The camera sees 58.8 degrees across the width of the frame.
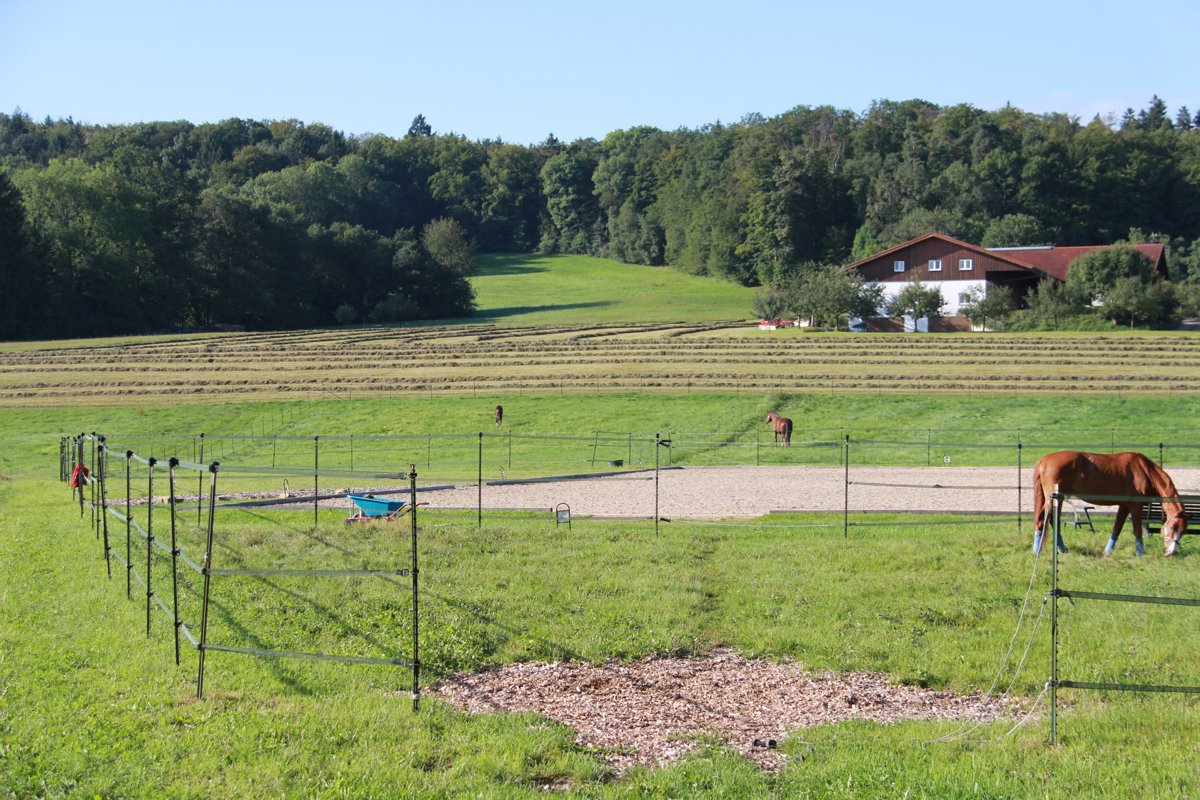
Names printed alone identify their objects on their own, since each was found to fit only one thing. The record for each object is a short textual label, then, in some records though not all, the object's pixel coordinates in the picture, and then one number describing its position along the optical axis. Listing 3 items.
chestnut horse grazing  17.39
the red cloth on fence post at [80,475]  21.50
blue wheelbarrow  22.19
